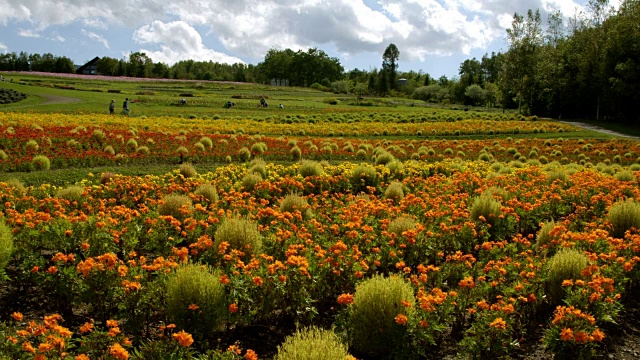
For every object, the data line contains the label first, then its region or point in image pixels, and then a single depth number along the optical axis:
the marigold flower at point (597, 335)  4.08
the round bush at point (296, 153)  18.16
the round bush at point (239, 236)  6.57
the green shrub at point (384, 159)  16.27
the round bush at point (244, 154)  17.54
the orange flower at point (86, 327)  3.67
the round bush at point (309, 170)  12.71
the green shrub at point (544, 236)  7.32
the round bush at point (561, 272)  5.60
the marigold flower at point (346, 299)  4.63
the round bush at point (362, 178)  12.66
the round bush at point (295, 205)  8.60
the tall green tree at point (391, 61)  104.81
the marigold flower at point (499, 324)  4.22
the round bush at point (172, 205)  8.24
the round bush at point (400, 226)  7.21
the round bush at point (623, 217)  7.79
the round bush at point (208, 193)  9.53
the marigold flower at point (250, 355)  3.51
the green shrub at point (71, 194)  9.19
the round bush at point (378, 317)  4.72
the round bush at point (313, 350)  3.68
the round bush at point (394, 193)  10.42
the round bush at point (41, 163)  14.48
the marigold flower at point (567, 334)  4.19
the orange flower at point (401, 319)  4.25
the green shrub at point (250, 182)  11.12
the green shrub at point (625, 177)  12.74
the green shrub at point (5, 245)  5.51
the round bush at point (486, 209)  8.25
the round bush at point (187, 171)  12.81
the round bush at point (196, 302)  4.70
